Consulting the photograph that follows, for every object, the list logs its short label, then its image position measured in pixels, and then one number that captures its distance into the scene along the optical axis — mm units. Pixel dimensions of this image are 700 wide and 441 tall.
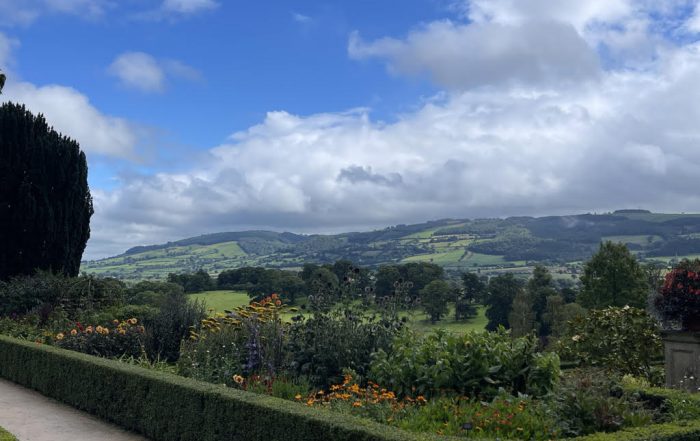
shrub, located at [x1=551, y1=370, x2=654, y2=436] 6281
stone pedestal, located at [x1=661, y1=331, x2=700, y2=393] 9391
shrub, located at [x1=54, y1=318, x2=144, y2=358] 13305
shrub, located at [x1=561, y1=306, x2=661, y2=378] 12484
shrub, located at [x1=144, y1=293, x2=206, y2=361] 13578
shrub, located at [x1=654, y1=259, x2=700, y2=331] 9688
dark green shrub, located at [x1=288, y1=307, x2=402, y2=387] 9461
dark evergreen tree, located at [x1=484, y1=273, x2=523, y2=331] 54031
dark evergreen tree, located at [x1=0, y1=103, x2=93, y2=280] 23516
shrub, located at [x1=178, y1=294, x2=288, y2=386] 10133
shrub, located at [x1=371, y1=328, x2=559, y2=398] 7977
